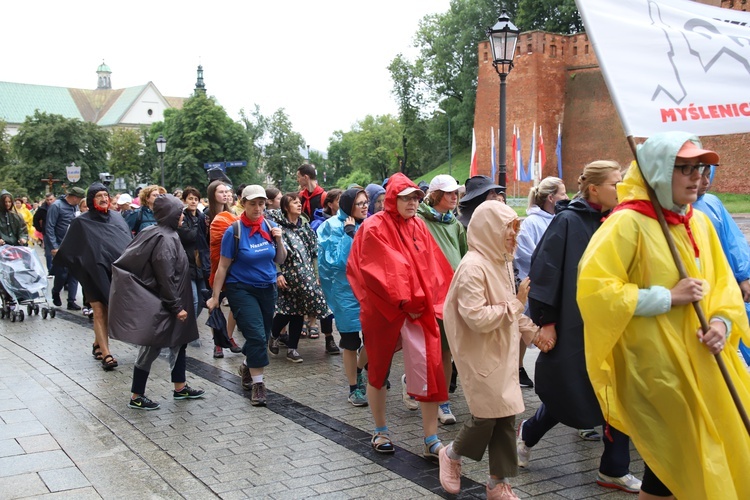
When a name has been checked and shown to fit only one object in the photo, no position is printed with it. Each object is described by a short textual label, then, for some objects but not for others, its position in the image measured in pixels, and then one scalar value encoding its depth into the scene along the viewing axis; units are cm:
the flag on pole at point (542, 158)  4644
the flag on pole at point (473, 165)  2673
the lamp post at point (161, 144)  3628
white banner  365
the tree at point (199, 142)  7162
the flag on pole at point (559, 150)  5016
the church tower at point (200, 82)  8242
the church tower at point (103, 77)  15475
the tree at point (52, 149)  7356
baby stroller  1227
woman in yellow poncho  335
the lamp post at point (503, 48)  1266
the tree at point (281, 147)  9362
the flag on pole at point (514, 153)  5186
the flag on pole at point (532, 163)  4616
